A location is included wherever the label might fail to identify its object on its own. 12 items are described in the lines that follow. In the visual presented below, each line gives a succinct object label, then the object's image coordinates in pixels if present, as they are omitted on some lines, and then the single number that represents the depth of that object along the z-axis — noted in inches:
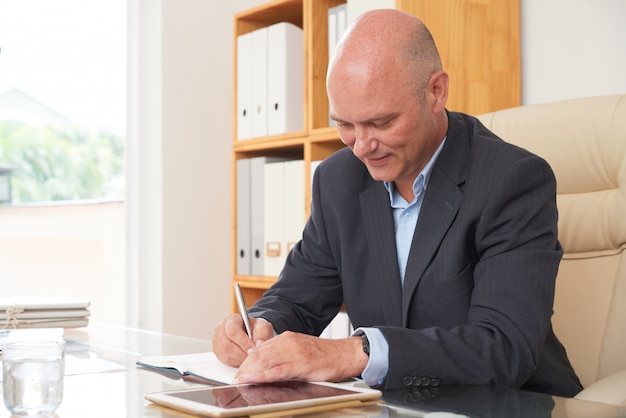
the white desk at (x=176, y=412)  35.7
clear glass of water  35.5
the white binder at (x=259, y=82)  116.7
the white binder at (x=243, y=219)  119.3
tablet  34.1
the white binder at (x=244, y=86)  119.4
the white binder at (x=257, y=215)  117.4
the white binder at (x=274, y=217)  113.9
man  45.1
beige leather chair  63.2
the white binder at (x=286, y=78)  113.4
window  156.7
